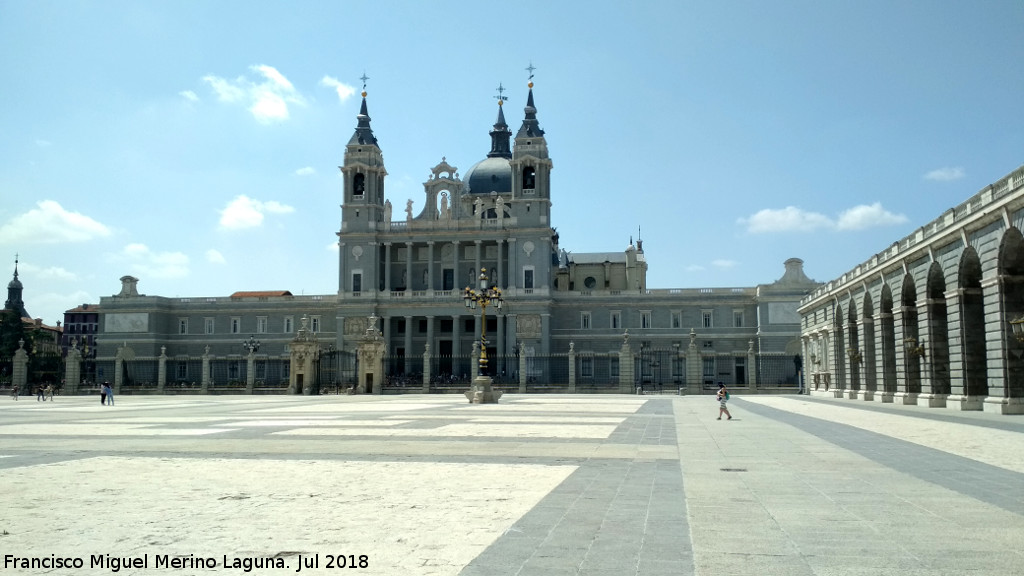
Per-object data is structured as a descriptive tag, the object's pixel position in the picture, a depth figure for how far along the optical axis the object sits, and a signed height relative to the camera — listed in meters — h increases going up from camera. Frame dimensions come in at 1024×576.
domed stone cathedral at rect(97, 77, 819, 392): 81.62 +5.72
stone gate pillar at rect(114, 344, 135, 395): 65.12 -0.53
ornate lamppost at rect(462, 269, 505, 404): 42.38 -0.82
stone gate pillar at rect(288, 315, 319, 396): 60.34 -0.15
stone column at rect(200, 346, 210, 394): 63.47 -0.86
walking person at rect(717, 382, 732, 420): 27.86 -1.17
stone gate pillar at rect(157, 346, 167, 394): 63.62 -0.75
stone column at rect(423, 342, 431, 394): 63.53 -0.70
